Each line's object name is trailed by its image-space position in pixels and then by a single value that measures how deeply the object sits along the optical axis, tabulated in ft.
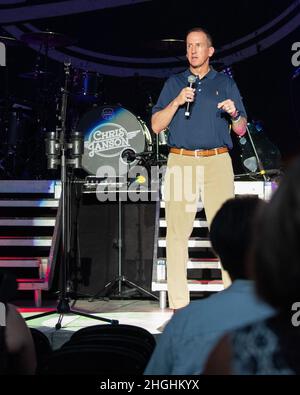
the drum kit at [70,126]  44.67
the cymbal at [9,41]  45.57
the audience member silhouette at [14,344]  13.24
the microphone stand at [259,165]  40.86
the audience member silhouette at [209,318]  10.17
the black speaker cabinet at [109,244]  36.77
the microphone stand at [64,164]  29.10
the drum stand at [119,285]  35.67
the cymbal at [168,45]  44.74
